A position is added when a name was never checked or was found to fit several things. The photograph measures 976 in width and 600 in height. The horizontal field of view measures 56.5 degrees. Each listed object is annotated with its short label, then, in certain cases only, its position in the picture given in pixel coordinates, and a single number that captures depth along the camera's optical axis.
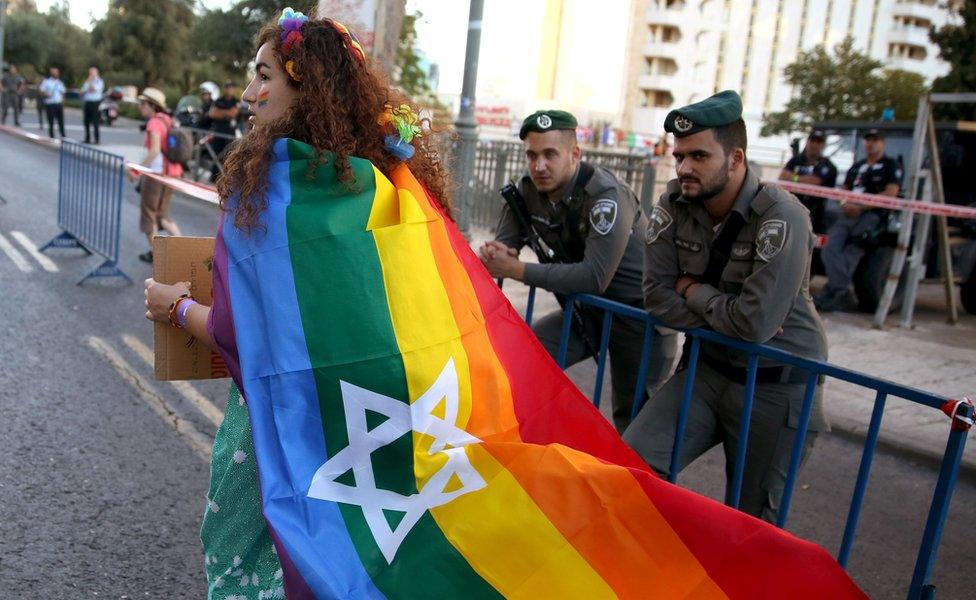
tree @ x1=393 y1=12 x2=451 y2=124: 19.40
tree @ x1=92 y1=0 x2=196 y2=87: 49.56
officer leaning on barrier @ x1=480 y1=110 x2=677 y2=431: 3.86
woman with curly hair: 2.29
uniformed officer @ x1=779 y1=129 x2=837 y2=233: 10.84
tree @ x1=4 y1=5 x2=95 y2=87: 52.12
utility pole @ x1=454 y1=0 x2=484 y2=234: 8.70
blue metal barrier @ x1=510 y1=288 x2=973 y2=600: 2.54
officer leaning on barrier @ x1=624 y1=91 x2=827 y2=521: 3.02
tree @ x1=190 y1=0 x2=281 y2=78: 26.73
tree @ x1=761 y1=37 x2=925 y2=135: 42.50
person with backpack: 9.35
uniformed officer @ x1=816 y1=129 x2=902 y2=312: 9.77
